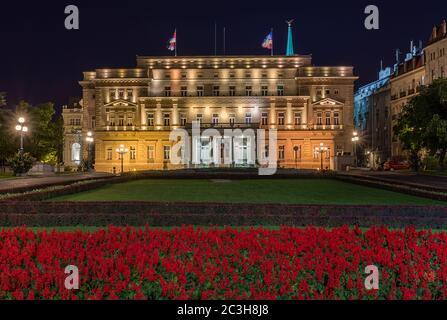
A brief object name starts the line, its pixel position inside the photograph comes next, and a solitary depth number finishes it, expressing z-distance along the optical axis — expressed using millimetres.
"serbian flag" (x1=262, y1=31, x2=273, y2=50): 67500
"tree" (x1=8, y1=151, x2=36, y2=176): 45775
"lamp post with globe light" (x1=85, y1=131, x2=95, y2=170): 73912
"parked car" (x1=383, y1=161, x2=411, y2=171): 62438
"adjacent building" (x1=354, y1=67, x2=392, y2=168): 87000
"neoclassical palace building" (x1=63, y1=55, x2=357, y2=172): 75812
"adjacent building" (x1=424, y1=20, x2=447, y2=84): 66438
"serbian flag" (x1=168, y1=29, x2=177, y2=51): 68250
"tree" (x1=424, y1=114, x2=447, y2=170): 44031
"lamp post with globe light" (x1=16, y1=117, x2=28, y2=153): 43344
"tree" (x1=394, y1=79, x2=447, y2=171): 44531
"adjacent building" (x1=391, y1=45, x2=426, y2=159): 74812
